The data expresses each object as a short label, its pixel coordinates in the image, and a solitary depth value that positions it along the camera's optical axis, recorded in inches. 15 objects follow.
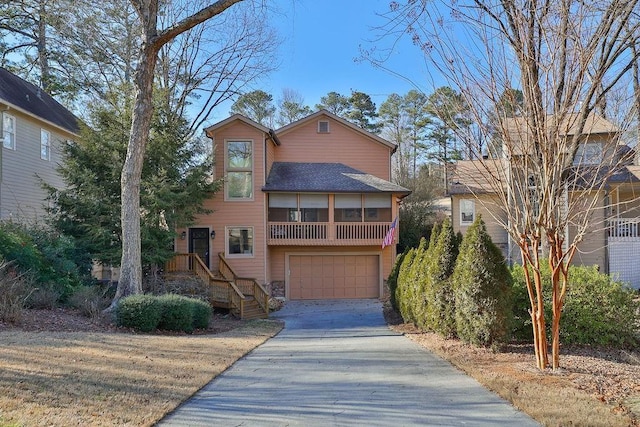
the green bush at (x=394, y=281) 653.9
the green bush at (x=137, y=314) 467.5
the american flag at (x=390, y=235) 830.0
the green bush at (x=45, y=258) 507.2
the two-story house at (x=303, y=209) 848.9
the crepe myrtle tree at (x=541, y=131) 255.9
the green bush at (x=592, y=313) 362.6
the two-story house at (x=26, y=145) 747.4
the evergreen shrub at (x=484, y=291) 343.0
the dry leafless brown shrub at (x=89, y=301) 498.6
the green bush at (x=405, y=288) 536.2
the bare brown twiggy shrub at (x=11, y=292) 407.2
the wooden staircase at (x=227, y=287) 695.1
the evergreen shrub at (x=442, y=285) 399.5
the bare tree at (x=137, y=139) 531.5
